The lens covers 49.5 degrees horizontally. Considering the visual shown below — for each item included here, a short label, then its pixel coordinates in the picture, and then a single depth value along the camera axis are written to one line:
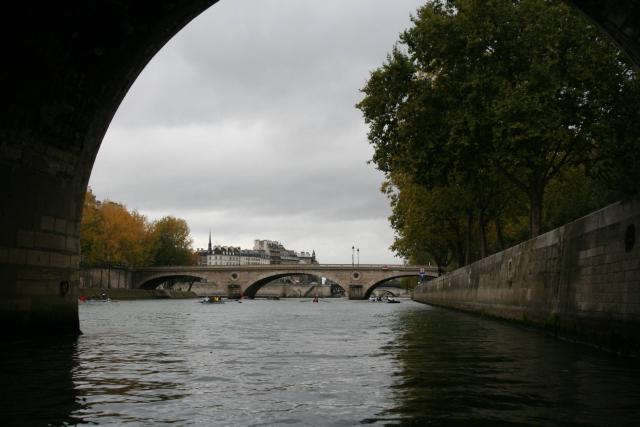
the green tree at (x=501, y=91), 26.70
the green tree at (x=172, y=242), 120.56
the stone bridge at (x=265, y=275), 103.50
